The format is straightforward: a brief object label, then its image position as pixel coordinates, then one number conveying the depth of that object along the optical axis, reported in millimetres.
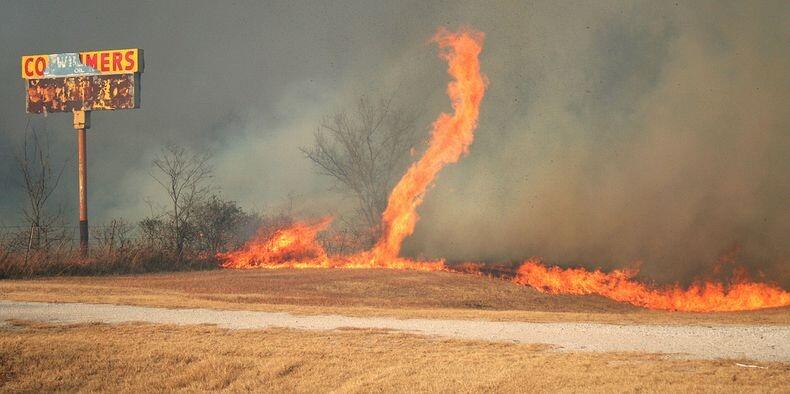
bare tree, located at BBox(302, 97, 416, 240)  46781
